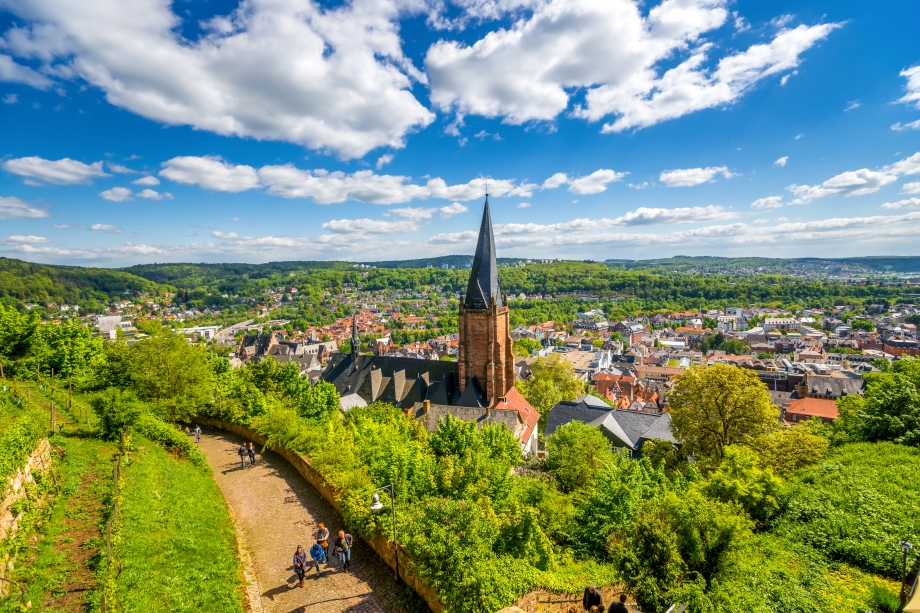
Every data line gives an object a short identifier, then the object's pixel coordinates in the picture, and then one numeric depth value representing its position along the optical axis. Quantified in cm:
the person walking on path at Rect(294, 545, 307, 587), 1263
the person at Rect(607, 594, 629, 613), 826
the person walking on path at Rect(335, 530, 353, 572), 1361
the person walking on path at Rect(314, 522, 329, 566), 1396
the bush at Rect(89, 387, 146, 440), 1838
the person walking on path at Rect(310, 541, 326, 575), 1332
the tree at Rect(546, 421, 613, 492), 2365
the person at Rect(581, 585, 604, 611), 931
